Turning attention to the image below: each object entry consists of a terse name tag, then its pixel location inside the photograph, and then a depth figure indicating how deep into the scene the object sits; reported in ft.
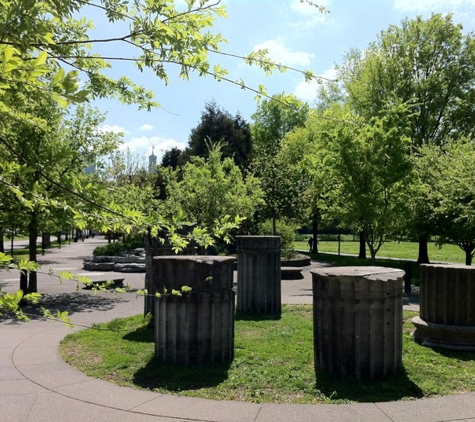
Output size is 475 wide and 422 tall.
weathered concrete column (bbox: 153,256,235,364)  20.40
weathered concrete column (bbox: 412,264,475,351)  23.68
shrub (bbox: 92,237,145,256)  83.20
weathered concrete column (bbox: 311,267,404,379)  18.28
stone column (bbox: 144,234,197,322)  29.63
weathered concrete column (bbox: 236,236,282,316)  34.06
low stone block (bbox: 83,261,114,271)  70.44
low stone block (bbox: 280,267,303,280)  60.34
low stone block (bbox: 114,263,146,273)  68.13
